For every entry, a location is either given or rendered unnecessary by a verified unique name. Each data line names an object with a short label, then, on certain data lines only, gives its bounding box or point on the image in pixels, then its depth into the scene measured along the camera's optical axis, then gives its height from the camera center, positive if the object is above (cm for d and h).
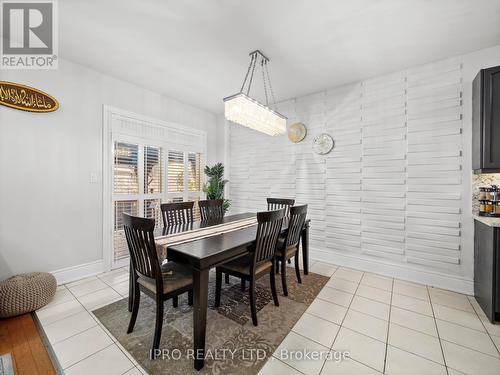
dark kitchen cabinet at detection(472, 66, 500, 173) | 213 +68
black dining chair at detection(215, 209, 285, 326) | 189 -72
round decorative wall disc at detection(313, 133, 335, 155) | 340 +70
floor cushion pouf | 193 -103
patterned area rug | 151 -124
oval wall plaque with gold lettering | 221 +96
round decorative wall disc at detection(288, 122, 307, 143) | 367 +95
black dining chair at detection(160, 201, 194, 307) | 264 -35
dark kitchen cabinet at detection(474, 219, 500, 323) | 192 -79
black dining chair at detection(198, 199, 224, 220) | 308 -34
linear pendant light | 225 +84
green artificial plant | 425 +6
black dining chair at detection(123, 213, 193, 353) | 153 -72
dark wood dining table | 148 -53
